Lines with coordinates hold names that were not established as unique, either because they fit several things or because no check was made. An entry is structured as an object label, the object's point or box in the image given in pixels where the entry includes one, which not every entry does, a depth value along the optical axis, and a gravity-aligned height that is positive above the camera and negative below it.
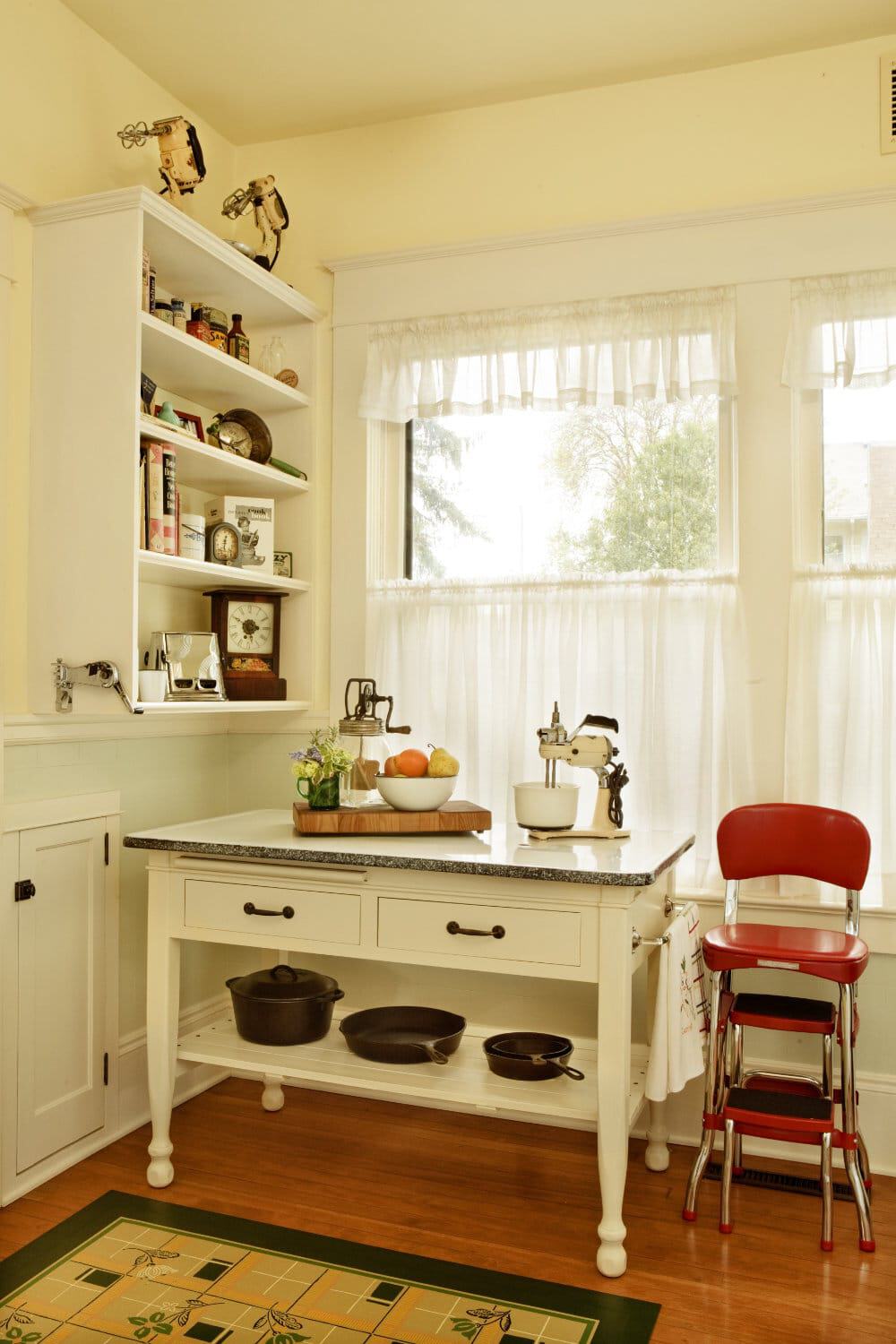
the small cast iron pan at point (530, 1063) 2.57 -0.91
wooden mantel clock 3.38 +0.13
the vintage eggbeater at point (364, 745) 2.97 -0.18
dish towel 2.58 -0.82
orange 2.86 -0.21
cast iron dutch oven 2.81 -0.85
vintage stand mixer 2.83 -0.25
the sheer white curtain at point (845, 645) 2.96 +0.11
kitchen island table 2.37 -0.57
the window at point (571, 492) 3.23 +0.59
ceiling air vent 3.01 +1.60
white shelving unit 2.70 +0.66
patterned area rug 2.13 -1.28
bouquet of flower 2.88 -0.21
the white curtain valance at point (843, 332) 2.98 +0.98
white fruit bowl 2.84 -0.29
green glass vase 2.88 -0.30
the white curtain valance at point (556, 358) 3.14 +0.99
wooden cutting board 2.81 -0.36
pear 2.87 -0.22
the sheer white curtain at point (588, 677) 3.12 +0.02
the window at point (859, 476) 3.03 +0.59
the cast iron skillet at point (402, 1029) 2.74 -0.93
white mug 2.81 -0.01
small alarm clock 3.26 +0.42
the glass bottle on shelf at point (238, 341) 3.35 +1.06
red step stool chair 2.53 -0.79
